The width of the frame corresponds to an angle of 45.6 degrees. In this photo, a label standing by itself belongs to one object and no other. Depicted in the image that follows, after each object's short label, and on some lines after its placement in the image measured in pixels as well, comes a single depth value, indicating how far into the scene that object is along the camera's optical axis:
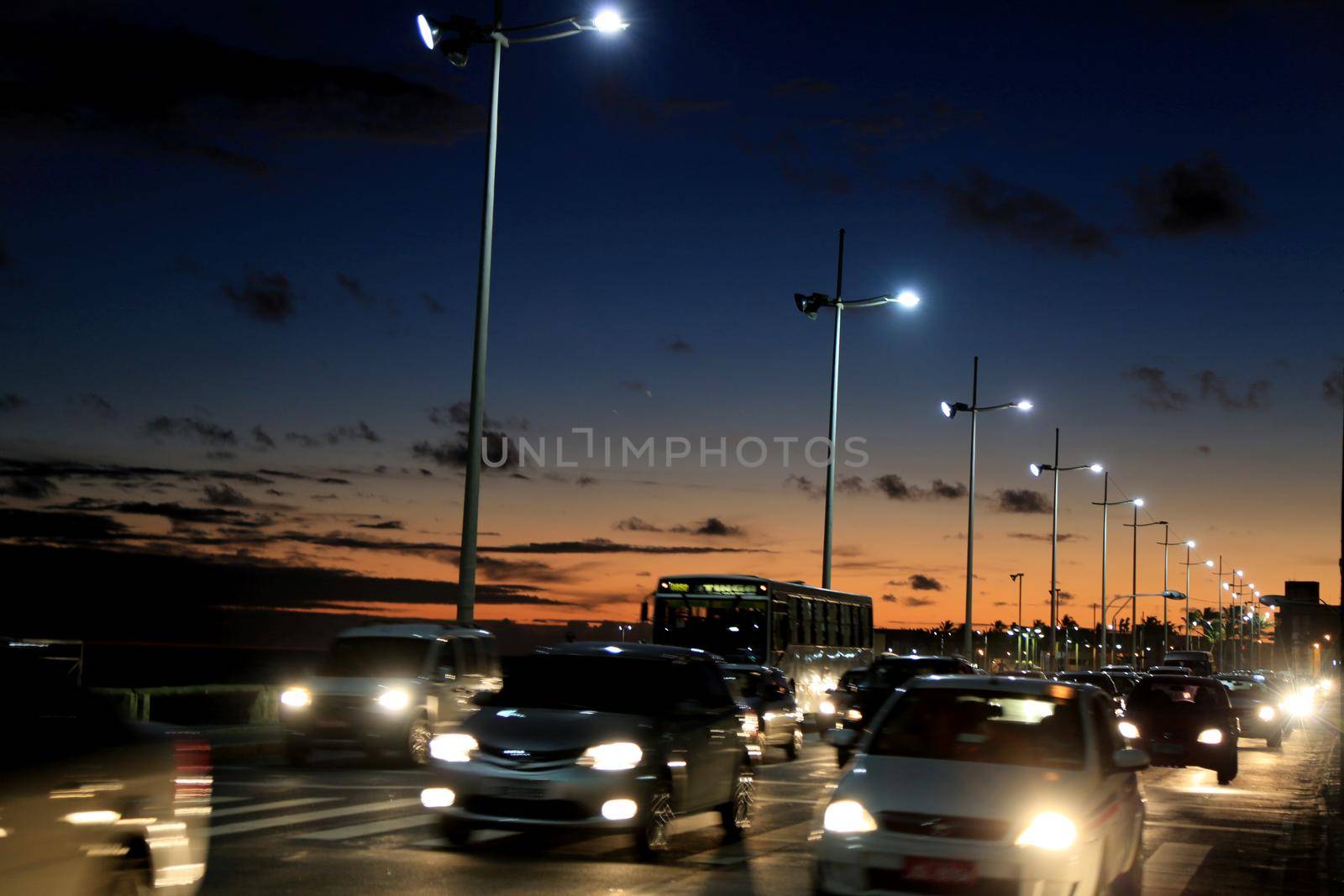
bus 34.56
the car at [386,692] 21.44
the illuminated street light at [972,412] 54.22
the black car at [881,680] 24.81
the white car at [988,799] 8.94
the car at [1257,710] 37.94
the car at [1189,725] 24.42
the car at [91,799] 6.59
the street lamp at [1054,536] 69.38
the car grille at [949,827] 9.02
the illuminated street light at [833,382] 41.38
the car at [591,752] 12.77
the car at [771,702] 26.12
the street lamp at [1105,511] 85.69
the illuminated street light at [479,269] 24.41
